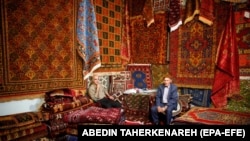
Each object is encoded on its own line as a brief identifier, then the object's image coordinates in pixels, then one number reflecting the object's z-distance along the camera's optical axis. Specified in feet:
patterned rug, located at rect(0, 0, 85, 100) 10.98
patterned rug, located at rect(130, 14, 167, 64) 18.37
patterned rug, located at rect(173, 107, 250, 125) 11.94
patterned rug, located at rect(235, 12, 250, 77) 14.65
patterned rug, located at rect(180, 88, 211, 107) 16.16
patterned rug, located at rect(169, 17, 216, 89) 16.07
